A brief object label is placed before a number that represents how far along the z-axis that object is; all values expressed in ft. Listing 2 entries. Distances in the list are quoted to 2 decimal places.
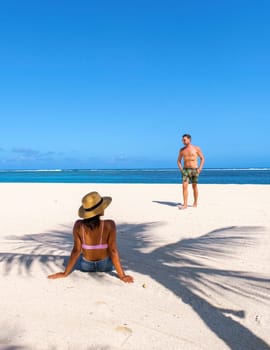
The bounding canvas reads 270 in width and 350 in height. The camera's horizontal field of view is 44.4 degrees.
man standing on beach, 29.37
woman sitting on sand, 11.38
